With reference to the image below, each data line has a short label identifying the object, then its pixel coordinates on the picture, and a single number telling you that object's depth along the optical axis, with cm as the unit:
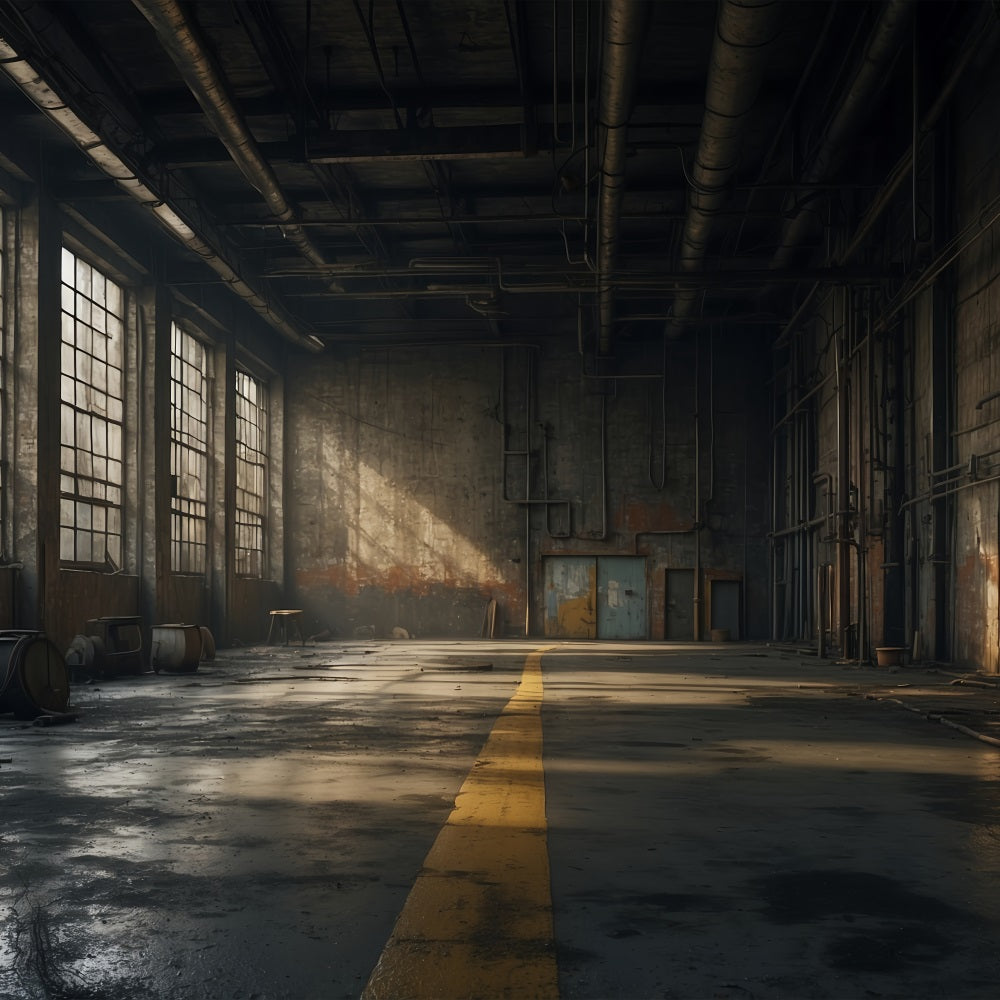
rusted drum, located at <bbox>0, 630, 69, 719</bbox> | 820
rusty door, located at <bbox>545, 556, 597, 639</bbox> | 2575
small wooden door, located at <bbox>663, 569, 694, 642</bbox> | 2562
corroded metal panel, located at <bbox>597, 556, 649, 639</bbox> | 2567
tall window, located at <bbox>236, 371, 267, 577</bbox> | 2434
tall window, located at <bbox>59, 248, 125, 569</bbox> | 1588
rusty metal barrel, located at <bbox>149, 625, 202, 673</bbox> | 1410
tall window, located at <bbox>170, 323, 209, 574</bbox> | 1995
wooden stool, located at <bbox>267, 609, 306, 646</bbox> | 2288
